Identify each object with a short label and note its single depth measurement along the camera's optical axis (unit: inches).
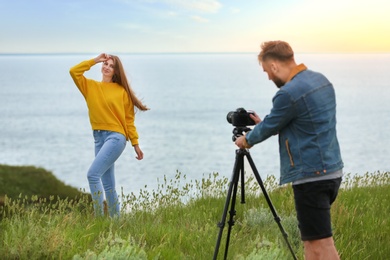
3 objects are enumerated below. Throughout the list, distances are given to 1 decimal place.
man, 183.0
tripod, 213.5
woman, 303.7
